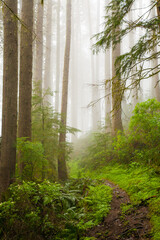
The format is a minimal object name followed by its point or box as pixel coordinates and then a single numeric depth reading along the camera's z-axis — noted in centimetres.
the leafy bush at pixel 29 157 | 489
